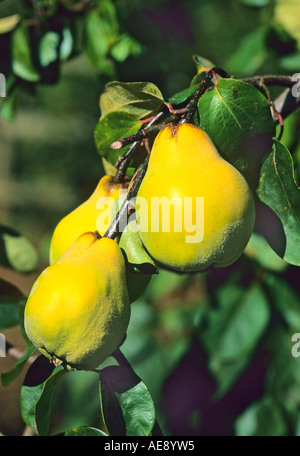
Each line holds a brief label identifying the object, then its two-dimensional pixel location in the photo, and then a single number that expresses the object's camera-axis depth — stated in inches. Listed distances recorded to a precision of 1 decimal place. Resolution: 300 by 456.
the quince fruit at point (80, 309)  21.6
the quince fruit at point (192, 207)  22.1
